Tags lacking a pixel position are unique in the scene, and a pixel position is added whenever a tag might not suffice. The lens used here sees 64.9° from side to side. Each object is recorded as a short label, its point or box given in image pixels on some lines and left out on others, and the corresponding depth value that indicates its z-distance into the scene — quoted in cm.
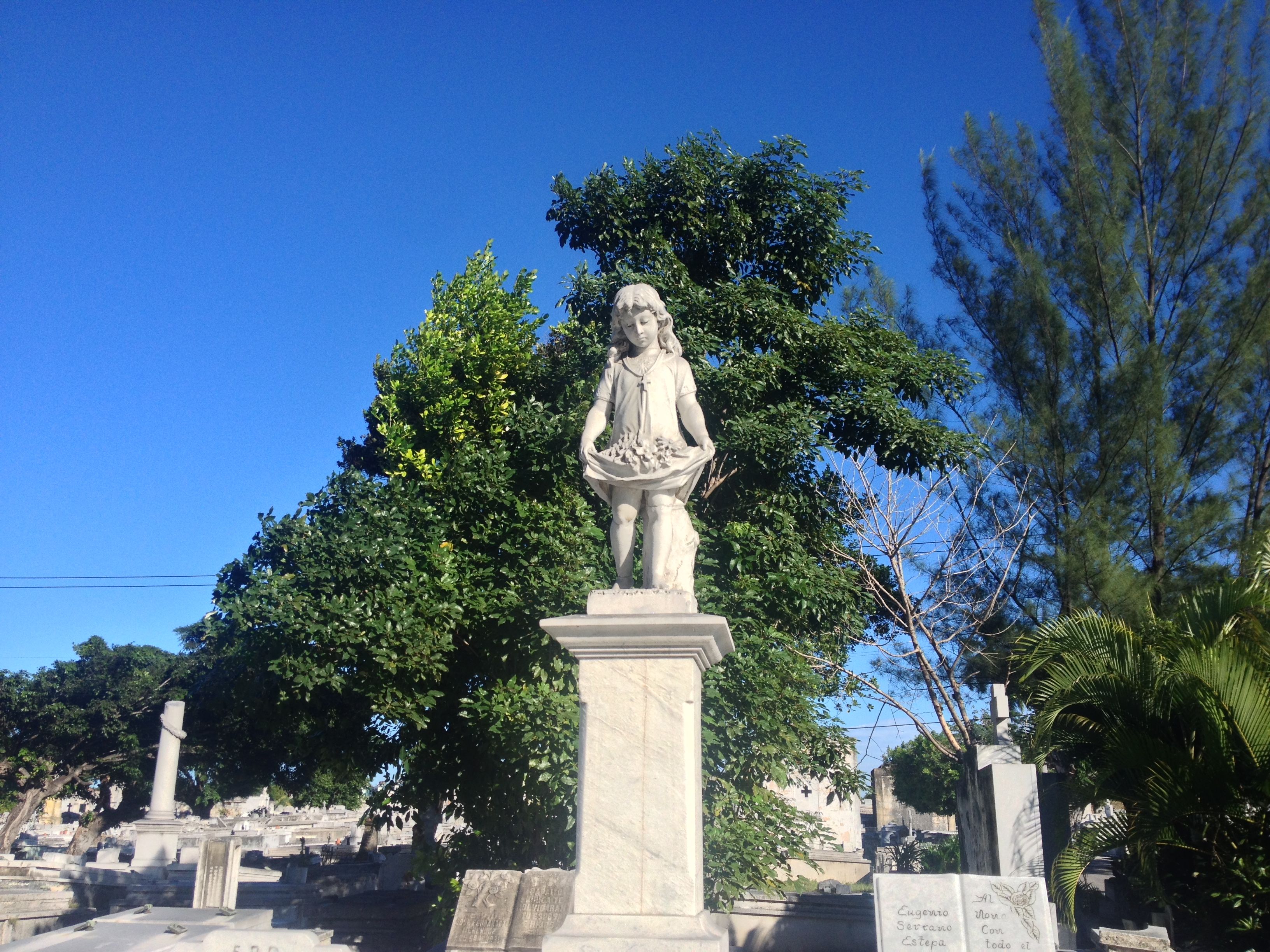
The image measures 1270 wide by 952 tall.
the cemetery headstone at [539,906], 726
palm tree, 853
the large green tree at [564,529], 1130
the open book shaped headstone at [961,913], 792
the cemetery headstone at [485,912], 733
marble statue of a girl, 634
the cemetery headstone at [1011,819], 1062
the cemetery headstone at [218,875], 1463
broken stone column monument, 2280
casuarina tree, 1464
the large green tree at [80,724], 3519
